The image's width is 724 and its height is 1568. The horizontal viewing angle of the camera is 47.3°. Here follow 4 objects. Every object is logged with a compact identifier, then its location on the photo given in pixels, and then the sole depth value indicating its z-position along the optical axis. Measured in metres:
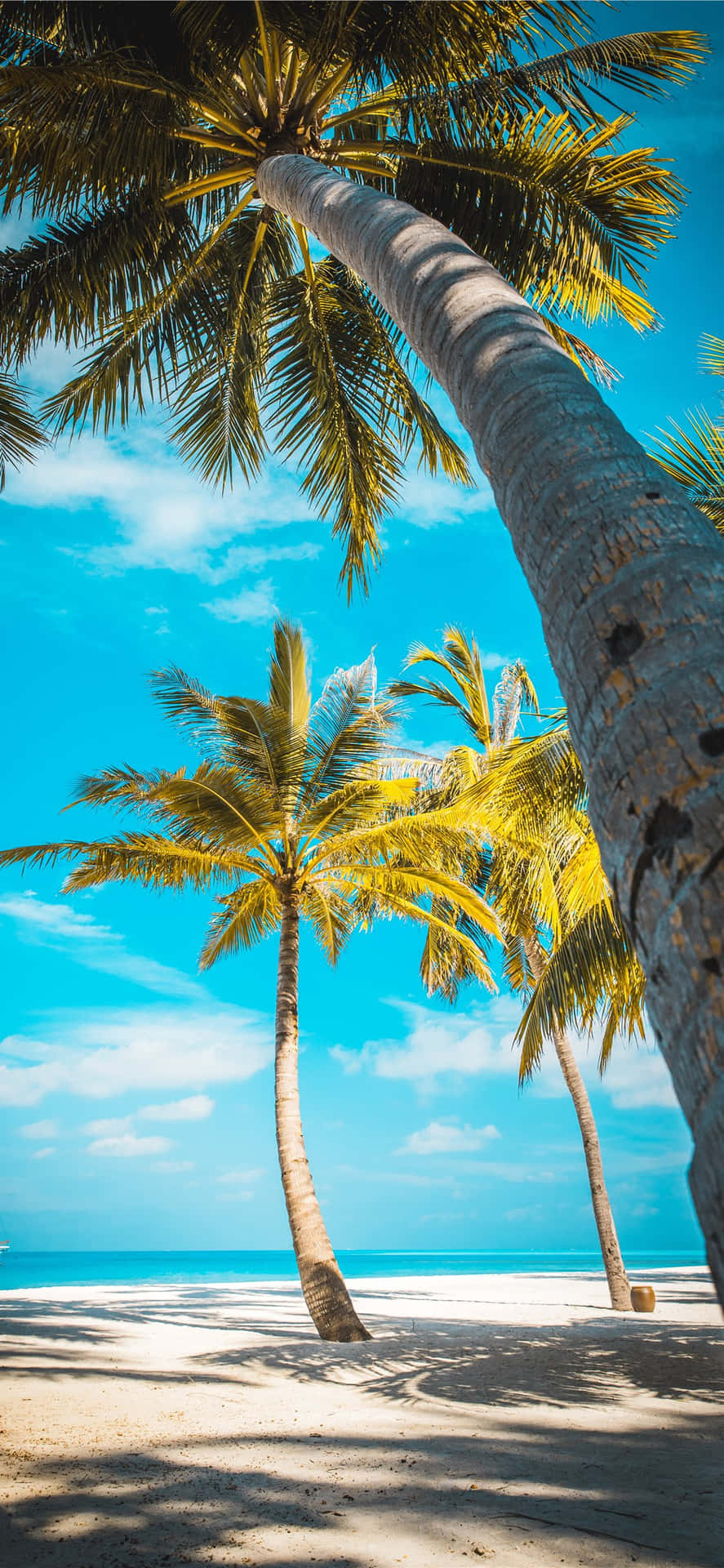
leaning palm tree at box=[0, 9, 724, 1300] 1.12
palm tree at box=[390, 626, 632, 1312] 7.99
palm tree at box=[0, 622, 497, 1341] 9.68
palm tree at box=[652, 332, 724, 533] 6.74
